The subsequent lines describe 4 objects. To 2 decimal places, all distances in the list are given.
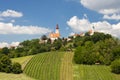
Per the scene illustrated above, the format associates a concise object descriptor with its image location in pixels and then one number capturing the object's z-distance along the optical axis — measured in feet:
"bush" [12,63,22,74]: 305.94
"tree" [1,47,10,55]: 538.88
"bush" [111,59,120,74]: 323.31
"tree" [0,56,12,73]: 308.65
